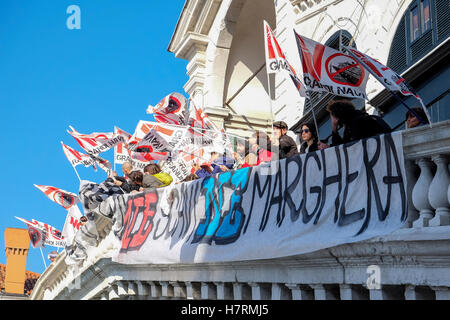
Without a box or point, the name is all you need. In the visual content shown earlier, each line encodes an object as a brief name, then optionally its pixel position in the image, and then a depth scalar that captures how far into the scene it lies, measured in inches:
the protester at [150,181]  563.5
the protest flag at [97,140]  717.3
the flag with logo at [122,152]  716.0
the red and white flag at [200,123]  626.5
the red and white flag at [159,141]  569.0
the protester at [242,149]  469.1
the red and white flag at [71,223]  796.9
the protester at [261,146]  458.3
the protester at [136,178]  591.8
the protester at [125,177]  632.4
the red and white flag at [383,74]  338.6
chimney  1904.5
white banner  303.9
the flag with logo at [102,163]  741.3
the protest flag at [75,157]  788.6
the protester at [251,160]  458.5
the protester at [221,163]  532.4
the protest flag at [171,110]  628.4
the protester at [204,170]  540.7
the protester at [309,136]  391.7
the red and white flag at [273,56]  454.9
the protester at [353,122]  326.6
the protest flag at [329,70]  396.5
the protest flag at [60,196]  874.8
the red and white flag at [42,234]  1018.9
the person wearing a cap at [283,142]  424.2
